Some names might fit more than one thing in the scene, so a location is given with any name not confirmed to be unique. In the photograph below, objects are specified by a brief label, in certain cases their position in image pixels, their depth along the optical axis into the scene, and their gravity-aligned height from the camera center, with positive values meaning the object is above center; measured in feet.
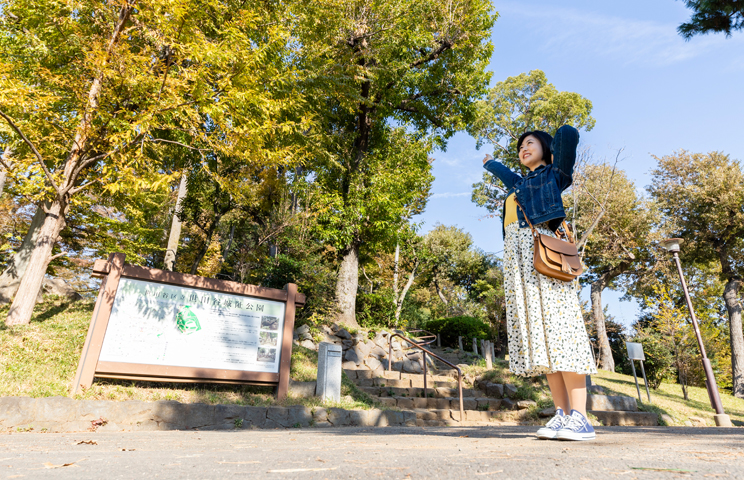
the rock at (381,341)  38.32 +4.27
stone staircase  21.81 -0.74
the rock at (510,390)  25.44 +0.02
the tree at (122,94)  19.47 +14.42
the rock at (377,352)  36.13 +3.03
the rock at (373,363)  33.88 +1.88
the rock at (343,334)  35.65 +4.41
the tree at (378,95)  36.52 +29.40
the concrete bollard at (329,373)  20.13 +0.58
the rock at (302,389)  20.38 -0.27
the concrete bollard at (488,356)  35.94 +2.97
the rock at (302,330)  32.30 +4.26
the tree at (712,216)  55.01 +25.33
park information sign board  17.01 +2.24
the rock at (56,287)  45.81 +10.14
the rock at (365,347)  35.19 +3.30
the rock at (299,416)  17.38 -1.39
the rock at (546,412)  22.81 -1.14
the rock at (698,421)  29.81 -1.80
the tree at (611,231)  59.00 +24.13
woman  8.99 +2.01
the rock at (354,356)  33.35 +2.39
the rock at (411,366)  35.39 +1.79
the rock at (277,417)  17.04 -1.43
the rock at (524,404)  23.66 -0.76
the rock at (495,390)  26.25 +0.00
